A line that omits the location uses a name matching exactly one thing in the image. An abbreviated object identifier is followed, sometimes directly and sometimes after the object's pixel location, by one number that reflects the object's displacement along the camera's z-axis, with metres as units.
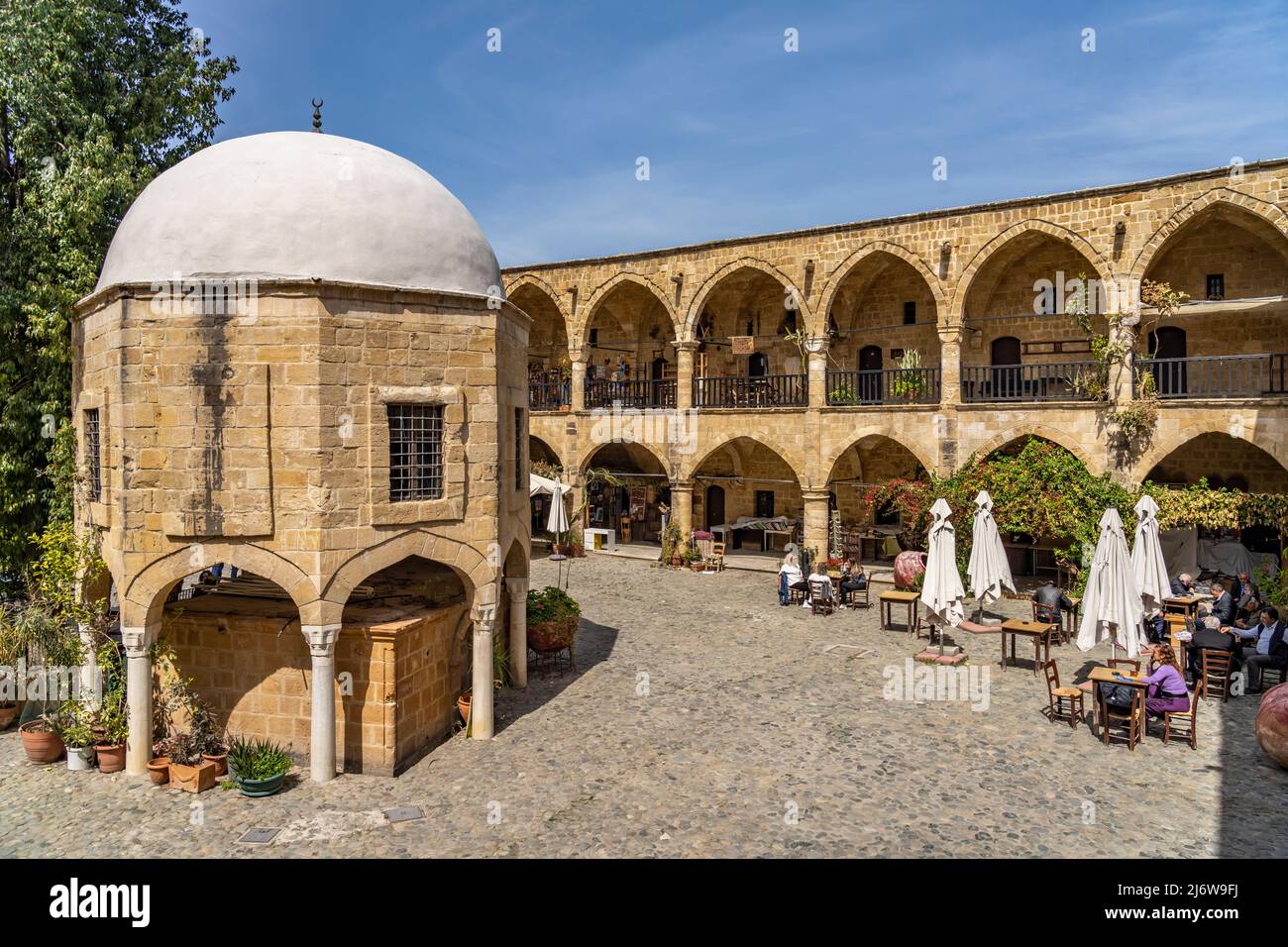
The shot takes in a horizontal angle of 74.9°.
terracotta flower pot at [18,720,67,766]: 9.55
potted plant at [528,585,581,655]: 12.69
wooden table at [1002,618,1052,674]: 12.13
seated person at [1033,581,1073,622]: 13.60
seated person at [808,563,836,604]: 16.53
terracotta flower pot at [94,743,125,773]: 9.25
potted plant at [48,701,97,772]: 9.31
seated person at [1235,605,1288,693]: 11.30
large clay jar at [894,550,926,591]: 17.00
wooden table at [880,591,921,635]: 14.62
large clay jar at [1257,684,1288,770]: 8.73
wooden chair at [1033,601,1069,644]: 13.57
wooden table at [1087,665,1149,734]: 9.77
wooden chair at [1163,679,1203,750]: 9.49
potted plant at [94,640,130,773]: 9.27
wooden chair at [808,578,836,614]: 16.53
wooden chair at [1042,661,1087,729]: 10.21
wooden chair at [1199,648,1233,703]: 11.01
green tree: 12.40
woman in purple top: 9.77
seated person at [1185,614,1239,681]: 11.13
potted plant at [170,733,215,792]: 8.63
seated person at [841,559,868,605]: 17.11
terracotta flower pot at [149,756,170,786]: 8.86
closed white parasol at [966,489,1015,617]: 13.47
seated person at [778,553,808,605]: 17.41
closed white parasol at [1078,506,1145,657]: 10.45
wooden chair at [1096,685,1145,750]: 9.52
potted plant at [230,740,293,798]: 8.45
